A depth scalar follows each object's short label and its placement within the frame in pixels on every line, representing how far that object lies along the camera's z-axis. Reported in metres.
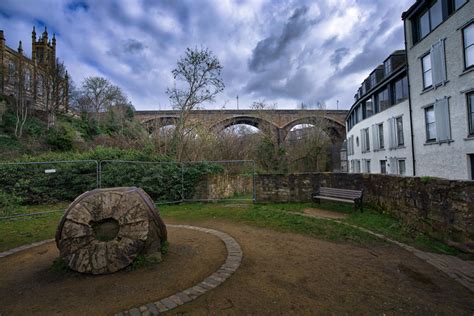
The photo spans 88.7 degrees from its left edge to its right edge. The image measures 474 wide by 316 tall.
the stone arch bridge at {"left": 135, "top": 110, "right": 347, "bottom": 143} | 16.60
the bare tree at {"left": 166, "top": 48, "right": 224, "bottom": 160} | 13.70
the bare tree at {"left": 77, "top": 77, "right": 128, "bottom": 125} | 34.03
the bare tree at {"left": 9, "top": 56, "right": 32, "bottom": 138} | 22.61
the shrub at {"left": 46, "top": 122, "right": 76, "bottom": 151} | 21.36
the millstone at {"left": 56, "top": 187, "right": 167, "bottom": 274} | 3.44
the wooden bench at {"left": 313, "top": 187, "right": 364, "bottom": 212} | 7.56
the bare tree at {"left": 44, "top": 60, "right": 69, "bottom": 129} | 25.59
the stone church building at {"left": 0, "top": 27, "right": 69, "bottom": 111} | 25.33
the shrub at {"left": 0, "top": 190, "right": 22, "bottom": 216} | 7.10
